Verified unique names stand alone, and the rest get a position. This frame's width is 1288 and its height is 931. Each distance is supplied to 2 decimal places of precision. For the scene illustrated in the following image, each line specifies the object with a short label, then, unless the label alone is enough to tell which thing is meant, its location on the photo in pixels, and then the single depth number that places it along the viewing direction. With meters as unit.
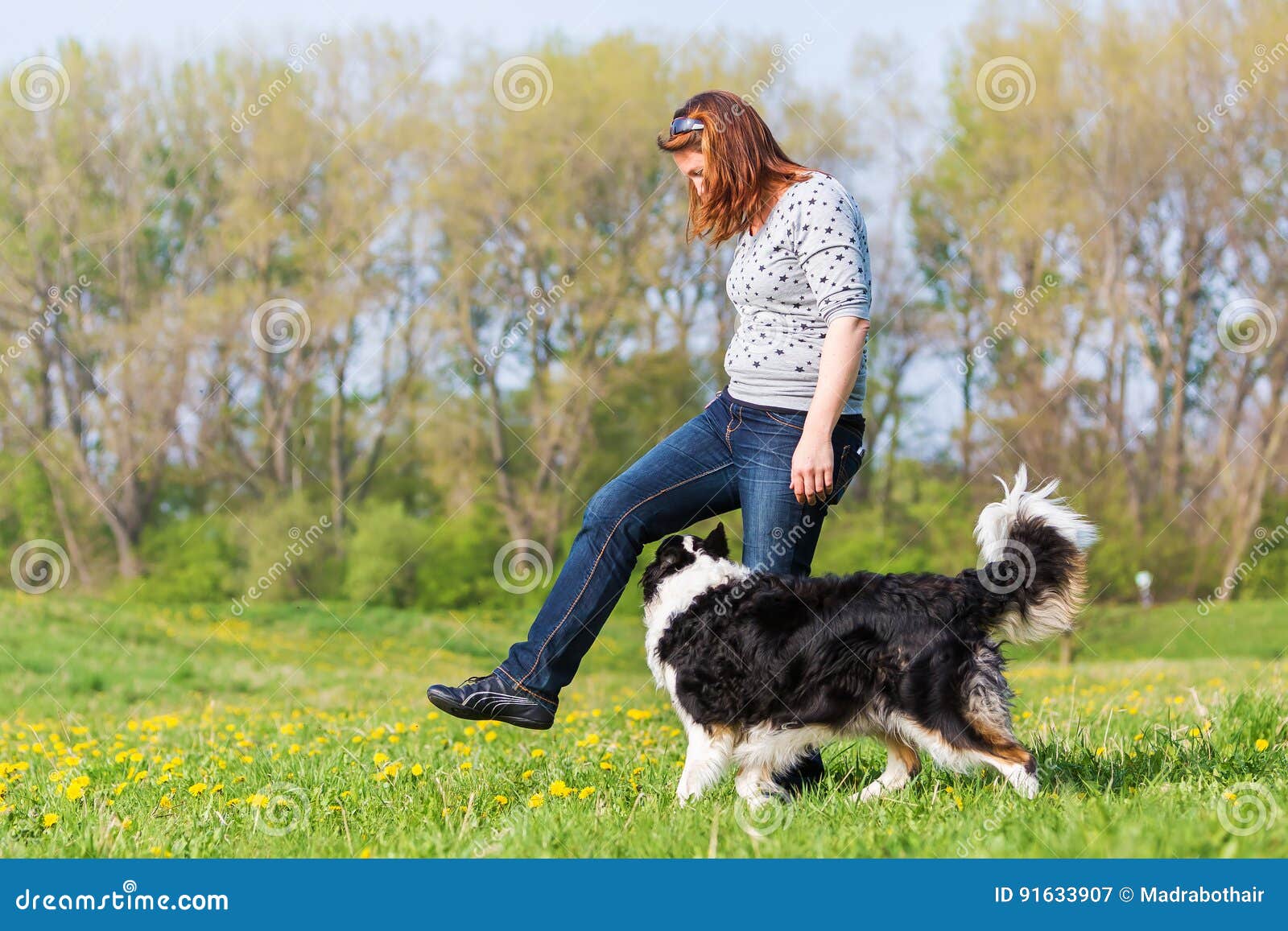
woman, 6.88
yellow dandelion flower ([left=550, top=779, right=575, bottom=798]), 7.29
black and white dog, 6.90
